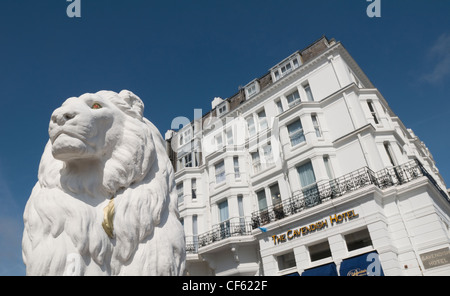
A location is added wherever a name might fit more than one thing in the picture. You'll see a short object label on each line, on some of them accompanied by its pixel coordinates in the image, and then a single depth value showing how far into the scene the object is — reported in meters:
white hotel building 12.51
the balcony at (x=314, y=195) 13.73
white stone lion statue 2.21
